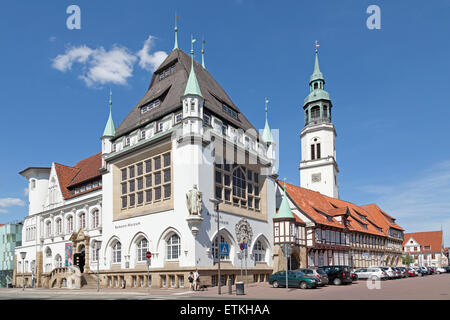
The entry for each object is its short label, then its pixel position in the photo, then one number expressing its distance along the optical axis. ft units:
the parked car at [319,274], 100.60
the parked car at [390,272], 142.38
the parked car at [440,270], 220.43
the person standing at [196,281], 99.71
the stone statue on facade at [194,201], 109.40
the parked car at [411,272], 168.04
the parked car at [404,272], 157.58
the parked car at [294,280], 98.58
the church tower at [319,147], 253.44
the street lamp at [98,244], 138.82
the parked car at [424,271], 186.15
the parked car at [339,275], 113.29
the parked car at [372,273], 137.97
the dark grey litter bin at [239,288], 85.71
